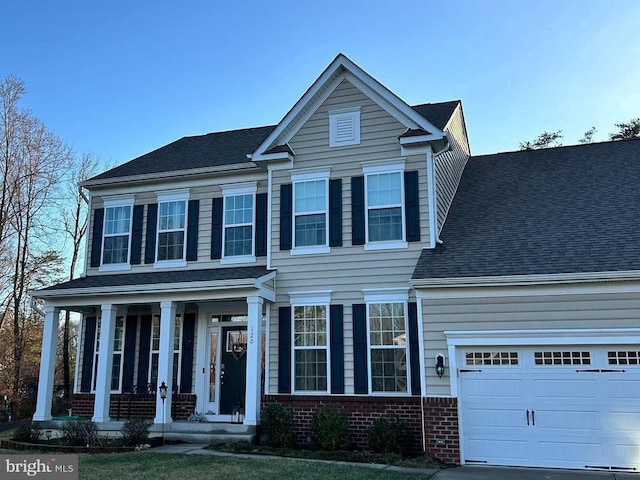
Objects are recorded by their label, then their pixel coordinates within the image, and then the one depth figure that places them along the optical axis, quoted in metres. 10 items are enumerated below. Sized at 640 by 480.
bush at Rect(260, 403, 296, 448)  11.27
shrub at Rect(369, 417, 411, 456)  10.59
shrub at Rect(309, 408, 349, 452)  10.95
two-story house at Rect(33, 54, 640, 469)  9.95
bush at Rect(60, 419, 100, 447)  11.33
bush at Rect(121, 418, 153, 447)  11.10
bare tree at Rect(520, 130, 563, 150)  26.75
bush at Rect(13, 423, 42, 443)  12.20
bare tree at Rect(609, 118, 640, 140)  23.41
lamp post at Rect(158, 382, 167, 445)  12.13
